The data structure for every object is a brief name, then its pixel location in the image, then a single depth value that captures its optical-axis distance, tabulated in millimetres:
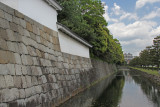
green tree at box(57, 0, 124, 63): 16141
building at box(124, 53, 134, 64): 179750
